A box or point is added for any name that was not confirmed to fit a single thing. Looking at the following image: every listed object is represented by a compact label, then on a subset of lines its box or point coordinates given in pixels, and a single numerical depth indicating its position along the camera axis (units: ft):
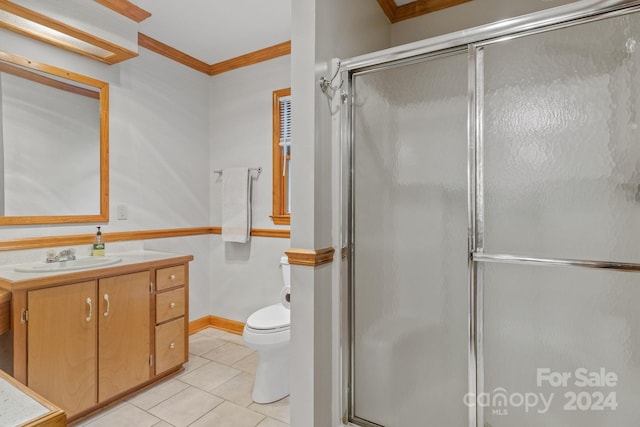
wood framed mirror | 6.40
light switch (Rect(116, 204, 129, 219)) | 8.11
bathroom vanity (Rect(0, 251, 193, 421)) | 5.20
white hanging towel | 9.64
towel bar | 9.62
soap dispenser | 7.39
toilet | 6.65
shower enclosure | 4.30
